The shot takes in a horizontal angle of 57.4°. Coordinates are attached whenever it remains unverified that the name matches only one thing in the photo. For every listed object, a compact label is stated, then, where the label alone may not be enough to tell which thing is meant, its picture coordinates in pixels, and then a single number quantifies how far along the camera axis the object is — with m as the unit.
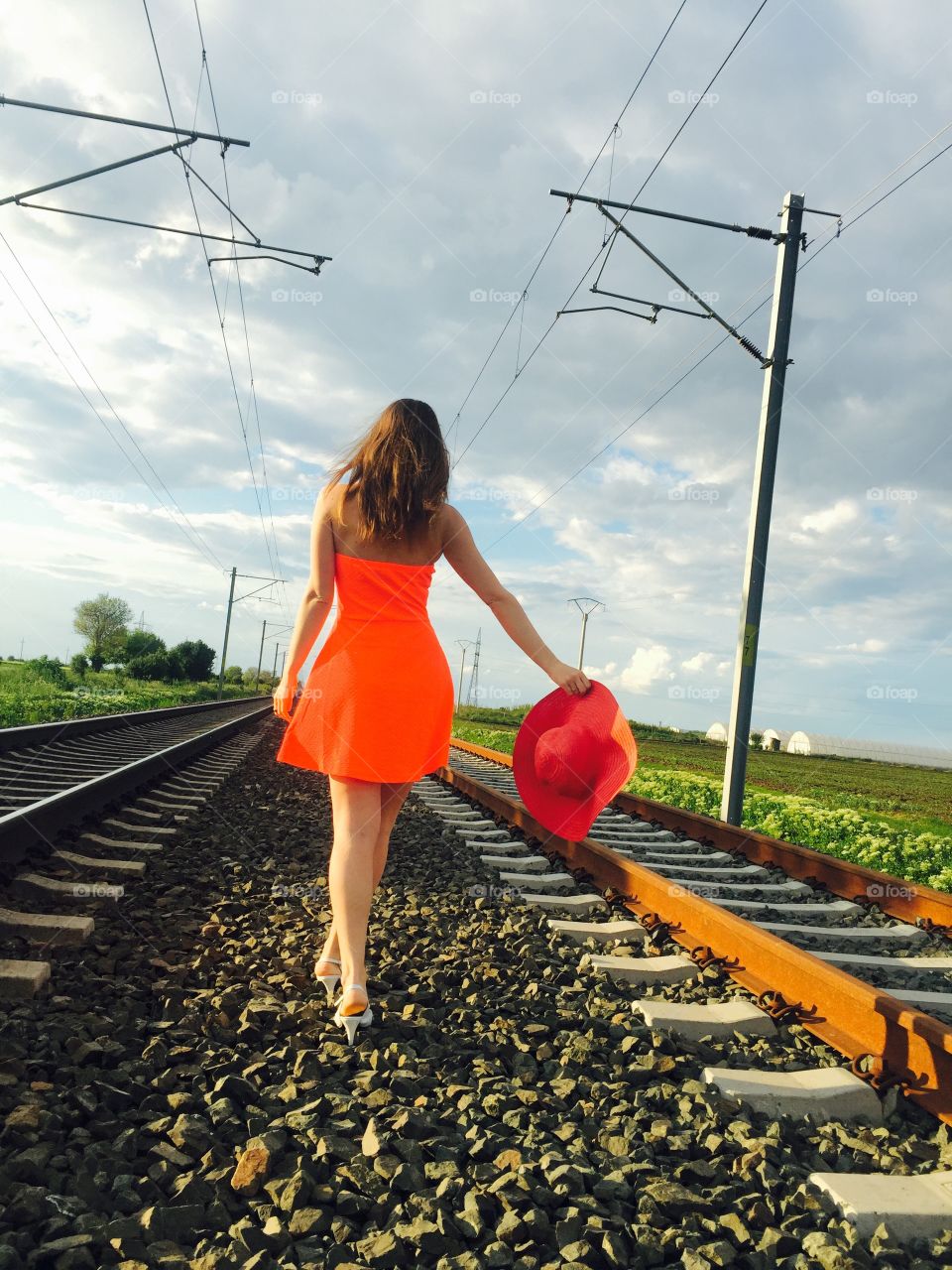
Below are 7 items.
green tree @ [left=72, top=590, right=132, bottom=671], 91.38
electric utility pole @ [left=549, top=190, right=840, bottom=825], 8.62
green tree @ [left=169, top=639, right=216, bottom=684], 82.25
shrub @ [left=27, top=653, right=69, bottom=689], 32.06
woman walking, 2.67
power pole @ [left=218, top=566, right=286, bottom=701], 49.82
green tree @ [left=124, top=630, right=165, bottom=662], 87.25
